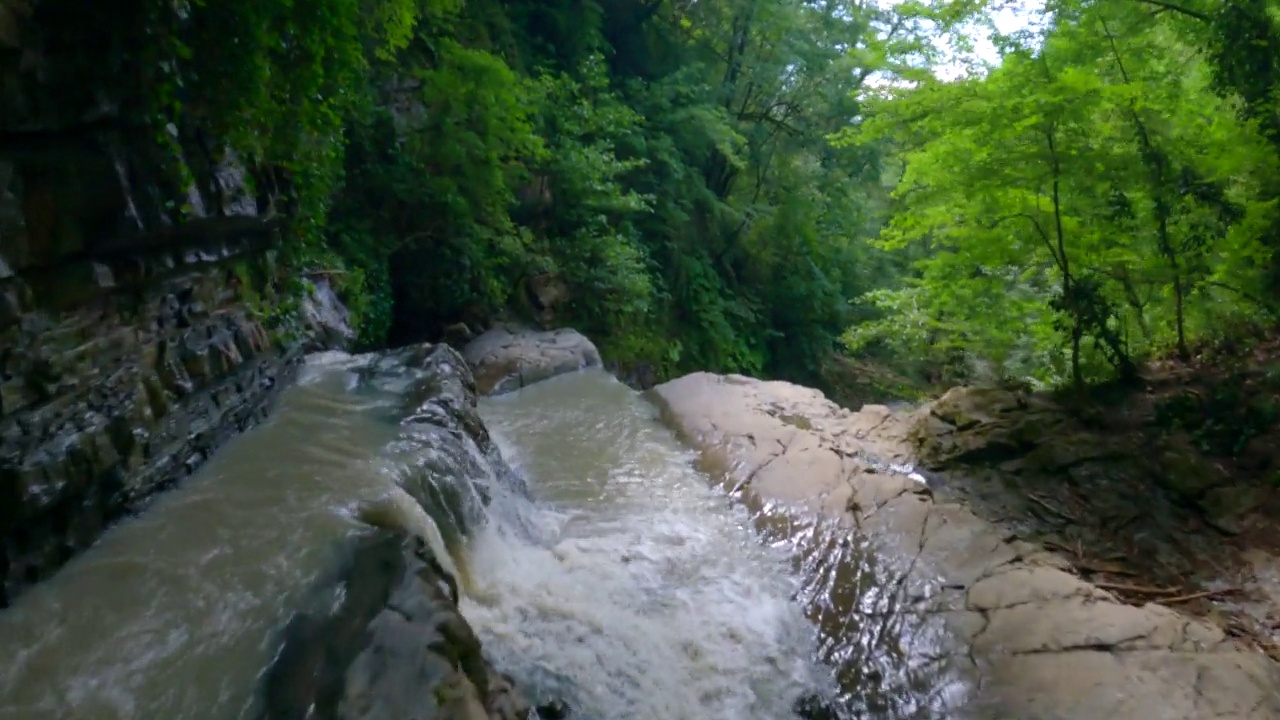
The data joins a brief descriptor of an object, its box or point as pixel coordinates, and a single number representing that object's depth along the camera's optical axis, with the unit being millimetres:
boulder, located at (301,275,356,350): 7387
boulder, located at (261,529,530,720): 2814
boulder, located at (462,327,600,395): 9609
